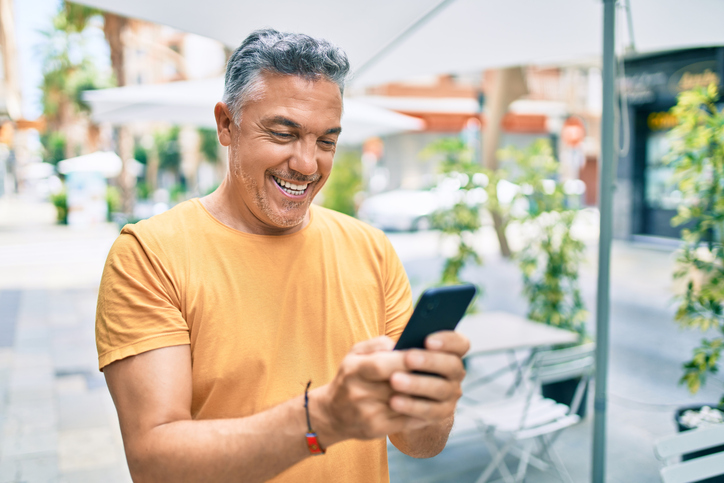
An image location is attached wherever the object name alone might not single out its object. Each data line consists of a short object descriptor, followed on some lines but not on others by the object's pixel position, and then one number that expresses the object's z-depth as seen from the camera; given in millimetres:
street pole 2678
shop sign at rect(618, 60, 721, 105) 12158
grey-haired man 953
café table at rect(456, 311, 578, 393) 3717
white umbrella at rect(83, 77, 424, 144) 6676
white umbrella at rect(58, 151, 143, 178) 19531
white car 17656
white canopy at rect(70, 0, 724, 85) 2479
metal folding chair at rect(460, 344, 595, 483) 3273
